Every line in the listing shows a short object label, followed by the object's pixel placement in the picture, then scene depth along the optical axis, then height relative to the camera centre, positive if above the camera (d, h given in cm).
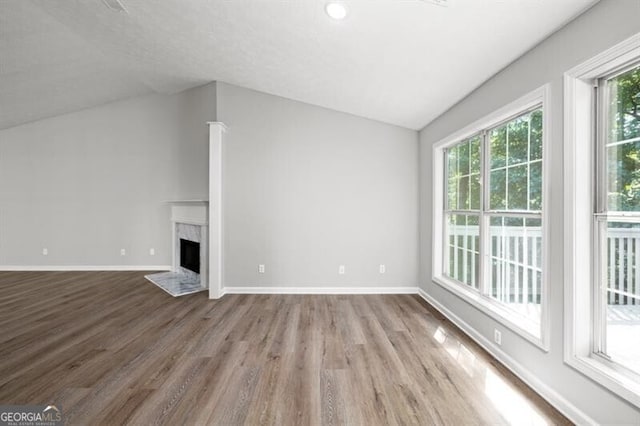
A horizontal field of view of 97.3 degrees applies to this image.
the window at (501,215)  221 -2
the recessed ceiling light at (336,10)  218 +161
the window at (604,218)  152 -3
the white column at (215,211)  405 +2
